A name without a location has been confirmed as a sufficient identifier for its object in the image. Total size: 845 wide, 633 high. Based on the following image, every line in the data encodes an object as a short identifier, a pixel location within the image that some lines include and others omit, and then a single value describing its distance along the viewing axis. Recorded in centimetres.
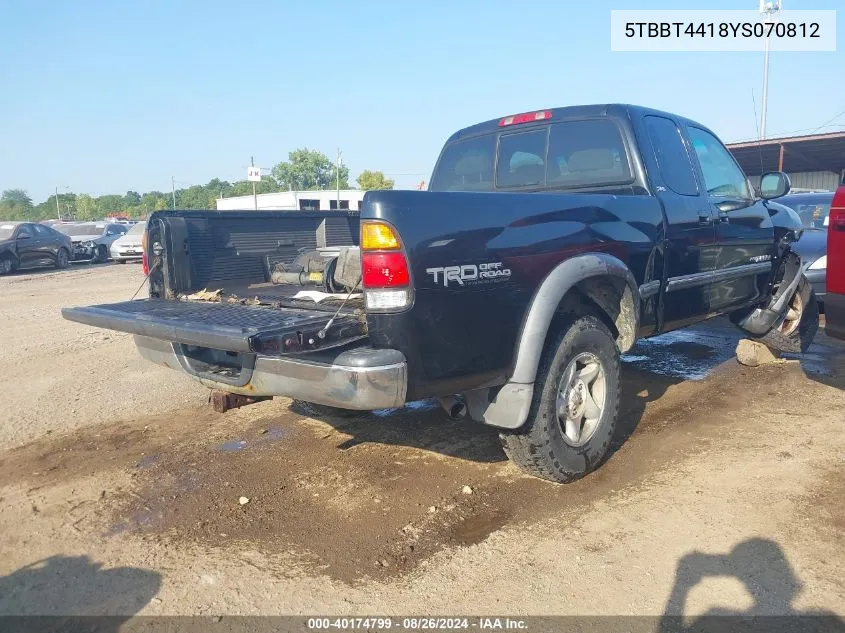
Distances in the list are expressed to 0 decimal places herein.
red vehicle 394
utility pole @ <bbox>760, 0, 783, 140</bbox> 2178
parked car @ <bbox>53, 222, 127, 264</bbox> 2244
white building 3675
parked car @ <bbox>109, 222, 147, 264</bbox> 2153
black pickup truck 272
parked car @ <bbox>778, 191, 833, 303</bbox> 772
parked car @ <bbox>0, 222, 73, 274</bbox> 1777
